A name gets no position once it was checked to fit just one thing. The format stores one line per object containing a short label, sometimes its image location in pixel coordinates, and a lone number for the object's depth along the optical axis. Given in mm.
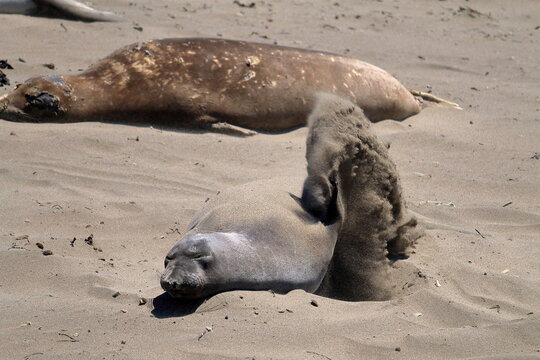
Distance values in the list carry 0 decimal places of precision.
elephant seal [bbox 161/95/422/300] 6902
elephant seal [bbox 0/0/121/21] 17922
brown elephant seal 12953
